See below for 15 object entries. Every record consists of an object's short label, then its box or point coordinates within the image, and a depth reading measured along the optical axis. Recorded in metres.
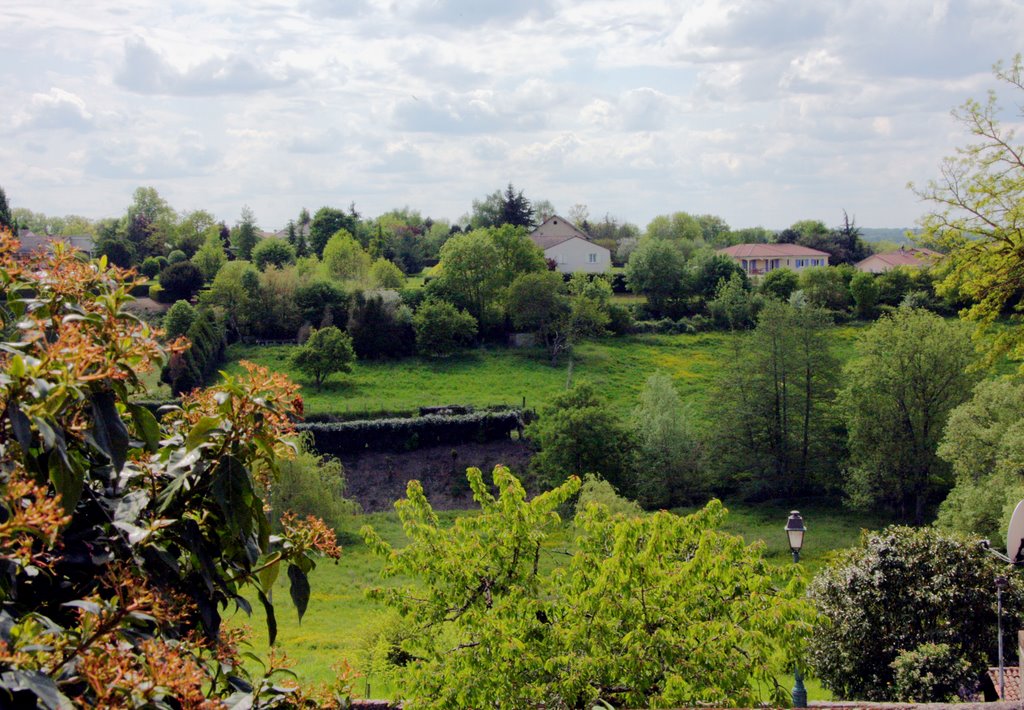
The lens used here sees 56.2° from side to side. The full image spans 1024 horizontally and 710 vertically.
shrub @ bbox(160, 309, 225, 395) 47.47
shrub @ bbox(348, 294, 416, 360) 57.22
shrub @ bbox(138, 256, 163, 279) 67.12
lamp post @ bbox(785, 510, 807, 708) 14.84
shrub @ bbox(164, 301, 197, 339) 53.47
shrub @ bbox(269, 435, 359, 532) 34.94
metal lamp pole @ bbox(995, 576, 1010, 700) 14.29
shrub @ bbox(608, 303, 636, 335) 61.81
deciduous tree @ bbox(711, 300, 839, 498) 43.38
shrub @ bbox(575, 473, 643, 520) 32.97
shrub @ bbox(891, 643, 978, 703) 15.41
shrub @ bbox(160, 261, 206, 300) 62.50
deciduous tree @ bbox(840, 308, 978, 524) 39.47
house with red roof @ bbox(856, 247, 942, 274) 84.45
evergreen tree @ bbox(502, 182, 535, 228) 90.68
